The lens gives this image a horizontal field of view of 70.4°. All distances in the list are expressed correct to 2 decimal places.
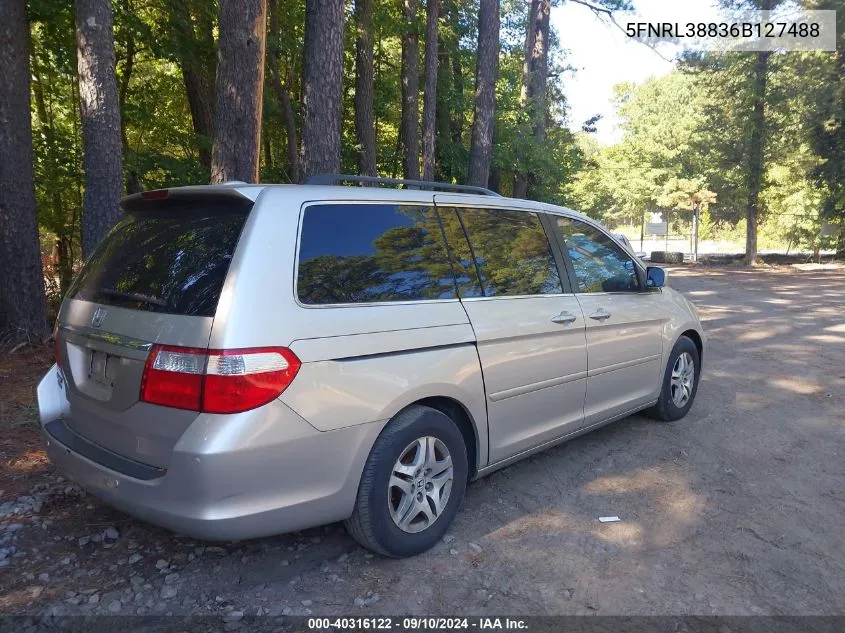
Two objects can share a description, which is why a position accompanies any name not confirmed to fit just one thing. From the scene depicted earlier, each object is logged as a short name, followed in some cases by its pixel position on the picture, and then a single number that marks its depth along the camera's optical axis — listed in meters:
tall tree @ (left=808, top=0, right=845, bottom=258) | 23.50
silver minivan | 2.45
